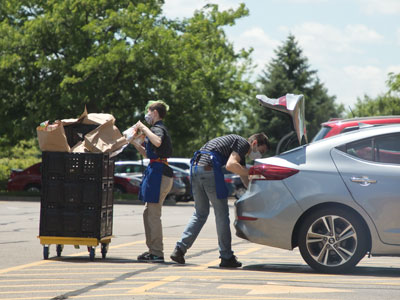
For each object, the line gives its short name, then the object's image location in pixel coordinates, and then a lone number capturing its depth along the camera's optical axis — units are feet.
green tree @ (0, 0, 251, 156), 171.51
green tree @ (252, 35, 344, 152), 385.90
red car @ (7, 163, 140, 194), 167.07
